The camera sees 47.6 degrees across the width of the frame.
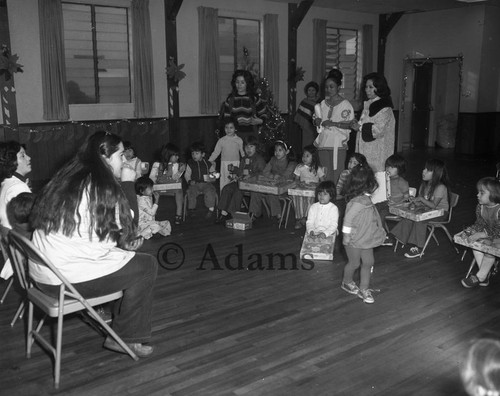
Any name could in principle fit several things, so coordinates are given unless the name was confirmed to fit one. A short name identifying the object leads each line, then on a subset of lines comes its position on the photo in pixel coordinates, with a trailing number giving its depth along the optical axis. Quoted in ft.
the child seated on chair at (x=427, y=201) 18.02
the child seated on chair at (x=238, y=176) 22.57
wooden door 46.52
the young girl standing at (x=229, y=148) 24.54
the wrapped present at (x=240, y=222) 21.49
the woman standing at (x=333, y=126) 22.61
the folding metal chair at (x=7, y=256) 12.84
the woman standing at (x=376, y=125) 19.98
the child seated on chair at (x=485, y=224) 14.70
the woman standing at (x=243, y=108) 25.88
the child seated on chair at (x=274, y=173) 22.70
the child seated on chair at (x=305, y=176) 21.54
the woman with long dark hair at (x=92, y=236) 10.05
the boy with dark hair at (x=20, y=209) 12.79
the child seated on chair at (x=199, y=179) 23.24
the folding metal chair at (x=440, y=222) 18.02
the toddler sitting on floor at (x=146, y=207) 19.65
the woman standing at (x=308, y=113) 31.53
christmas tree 32.06
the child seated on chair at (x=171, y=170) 22.35
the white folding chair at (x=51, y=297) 9.70
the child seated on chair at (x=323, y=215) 17.95
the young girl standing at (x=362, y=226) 14.06
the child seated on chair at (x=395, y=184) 18.40
